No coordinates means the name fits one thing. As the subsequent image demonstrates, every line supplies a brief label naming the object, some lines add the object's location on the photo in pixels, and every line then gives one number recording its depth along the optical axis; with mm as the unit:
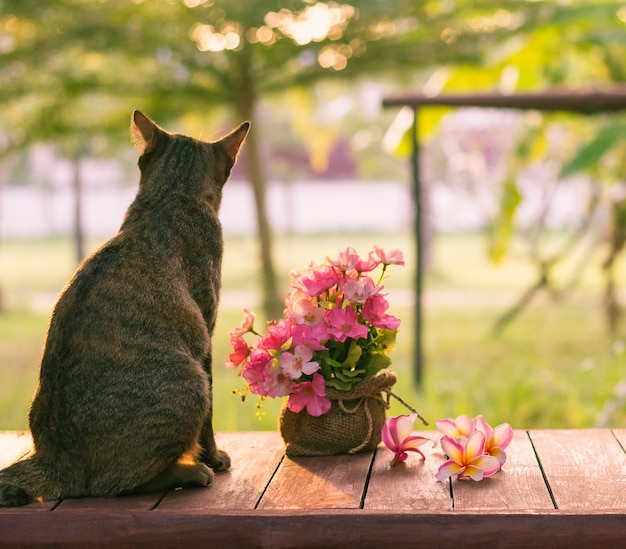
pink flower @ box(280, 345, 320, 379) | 2719
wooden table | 2297
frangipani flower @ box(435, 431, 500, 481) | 2586
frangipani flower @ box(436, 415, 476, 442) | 2801
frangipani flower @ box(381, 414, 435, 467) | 2777
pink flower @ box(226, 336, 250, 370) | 2855
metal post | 5512
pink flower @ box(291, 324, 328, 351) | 2744
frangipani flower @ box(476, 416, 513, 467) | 2730
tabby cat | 2486
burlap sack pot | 2820
